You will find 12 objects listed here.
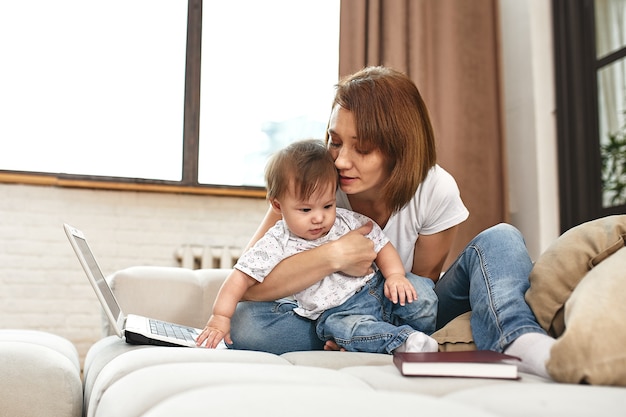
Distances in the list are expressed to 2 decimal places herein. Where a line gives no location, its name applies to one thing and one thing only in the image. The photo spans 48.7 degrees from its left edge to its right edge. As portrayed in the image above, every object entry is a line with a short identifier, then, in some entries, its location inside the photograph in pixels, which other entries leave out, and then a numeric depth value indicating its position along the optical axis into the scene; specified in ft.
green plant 9.57
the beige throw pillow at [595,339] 2.90
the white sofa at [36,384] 3.96
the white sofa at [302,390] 1.97
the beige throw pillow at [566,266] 3.76
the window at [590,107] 9.75
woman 4.87
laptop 4.66
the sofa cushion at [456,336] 4.33
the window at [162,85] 10.64
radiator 10.50
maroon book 2.96
